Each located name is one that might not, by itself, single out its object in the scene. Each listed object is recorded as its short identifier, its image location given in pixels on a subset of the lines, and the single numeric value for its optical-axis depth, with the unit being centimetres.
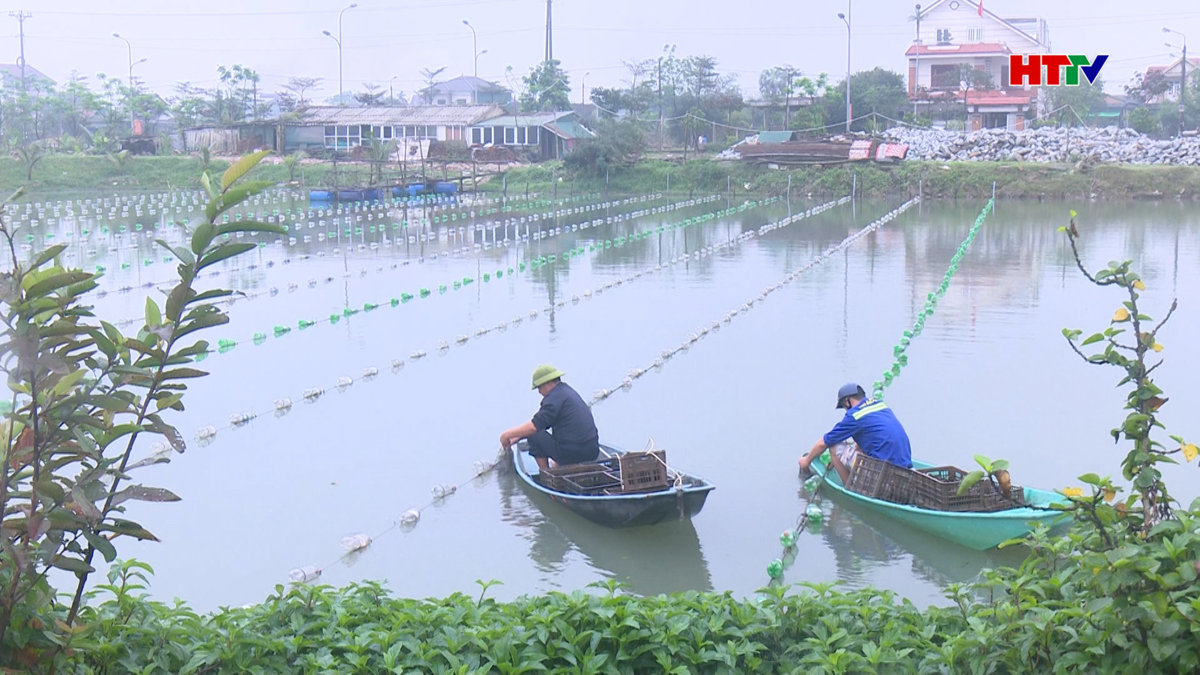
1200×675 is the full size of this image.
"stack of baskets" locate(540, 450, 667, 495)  812
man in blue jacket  853
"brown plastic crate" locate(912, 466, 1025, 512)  777
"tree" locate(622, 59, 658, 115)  6438
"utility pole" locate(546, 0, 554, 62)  6844
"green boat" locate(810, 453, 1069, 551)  745
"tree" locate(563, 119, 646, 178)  4716
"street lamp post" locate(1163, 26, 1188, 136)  5078
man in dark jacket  883
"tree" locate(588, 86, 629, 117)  6406
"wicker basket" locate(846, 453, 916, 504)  827
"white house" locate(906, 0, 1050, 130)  5662
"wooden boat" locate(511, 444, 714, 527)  788
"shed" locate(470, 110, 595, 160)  5488
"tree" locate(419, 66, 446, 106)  8050
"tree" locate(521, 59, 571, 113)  6334
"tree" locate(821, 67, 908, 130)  5422
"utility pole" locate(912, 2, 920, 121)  5944
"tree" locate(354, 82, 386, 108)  6688
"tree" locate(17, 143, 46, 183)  4604
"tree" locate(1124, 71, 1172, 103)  6125
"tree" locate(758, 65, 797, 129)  6378
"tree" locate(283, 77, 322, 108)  7550
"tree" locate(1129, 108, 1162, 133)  5184
